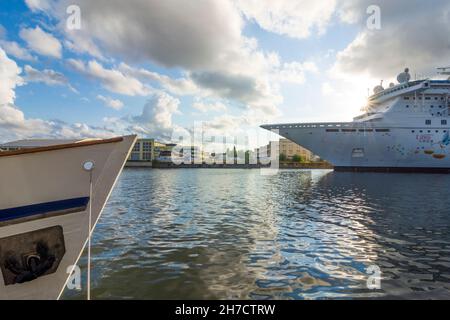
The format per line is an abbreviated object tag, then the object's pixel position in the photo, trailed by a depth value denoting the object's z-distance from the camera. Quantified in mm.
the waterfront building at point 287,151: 169875
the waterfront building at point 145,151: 140875
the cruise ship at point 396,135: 51719
